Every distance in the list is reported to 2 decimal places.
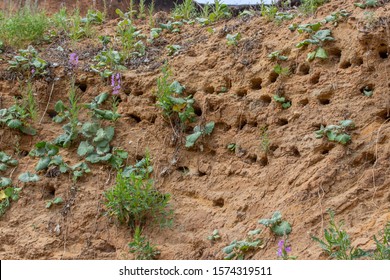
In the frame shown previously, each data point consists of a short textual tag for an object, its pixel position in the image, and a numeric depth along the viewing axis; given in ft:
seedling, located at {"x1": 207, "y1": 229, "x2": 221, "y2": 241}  27.05
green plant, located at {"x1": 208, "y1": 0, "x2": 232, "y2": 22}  37.53
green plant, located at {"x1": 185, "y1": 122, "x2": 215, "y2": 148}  30.82
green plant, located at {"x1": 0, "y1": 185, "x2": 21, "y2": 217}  30.29
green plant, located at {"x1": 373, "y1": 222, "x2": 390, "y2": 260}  20.77
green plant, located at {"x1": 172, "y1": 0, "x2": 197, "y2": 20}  39.65
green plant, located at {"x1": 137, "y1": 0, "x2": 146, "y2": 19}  39.35
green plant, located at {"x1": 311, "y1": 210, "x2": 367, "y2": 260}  21.83
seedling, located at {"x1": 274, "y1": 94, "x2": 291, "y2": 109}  30.46
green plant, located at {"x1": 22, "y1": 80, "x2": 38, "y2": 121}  33.35
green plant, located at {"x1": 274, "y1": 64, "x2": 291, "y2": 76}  31.21
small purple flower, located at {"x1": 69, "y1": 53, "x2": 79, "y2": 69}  35.12
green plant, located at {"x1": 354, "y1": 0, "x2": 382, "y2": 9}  31.64
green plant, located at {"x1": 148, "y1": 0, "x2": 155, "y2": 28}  39.33
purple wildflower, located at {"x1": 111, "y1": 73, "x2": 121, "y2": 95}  33.58
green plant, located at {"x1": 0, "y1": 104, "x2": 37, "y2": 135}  32.85
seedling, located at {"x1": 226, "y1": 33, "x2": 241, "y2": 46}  33.76
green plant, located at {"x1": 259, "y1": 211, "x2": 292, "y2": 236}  25.72
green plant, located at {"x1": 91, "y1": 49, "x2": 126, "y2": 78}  35.08
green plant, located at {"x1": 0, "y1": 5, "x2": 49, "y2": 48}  38.40
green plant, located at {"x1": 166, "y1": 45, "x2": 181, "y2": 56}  35.49
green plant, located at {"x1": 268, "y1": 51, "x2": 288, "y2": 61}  31.68
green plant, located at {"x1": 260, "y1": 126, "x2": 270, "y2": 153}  29.47
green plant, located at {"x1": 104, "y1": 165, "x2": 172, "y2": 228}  27.76
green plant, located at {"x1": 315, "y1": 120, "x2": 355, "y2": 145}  27.54
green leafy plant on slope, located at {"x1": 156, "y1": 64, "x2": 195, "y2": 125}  31.63
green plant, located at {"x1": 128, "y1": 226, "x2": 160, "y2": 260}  26.81
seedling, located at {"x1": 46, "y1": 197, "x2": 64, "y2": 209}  30.11
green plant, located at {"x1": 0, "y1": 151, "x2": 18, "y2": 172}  31.93
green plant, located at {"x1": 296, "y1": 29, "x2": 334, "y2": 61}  30.65
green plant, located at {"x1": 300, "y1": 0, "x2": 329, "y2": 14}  33.67
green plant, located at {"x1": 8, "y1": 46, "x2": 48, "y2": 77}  35.36
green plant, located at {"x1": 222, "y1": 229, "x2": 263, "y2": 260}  25.42
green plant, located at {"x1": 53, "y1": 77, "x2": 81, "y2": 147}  32.06
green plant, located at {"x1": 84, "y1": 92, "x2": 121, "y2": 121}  32.59
